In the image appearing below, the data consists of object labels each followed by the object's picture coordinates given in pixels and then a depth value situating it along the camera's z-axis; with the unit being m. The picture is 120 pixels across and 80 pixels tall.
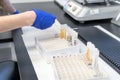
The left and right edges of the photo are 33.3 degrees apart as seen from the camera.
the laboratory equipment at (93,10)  1.35
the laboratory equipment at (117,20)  1.37
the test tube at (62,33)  1.07
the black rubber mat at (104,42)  0.90
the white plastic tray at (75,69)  0.74
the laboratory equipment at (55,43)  0.94
